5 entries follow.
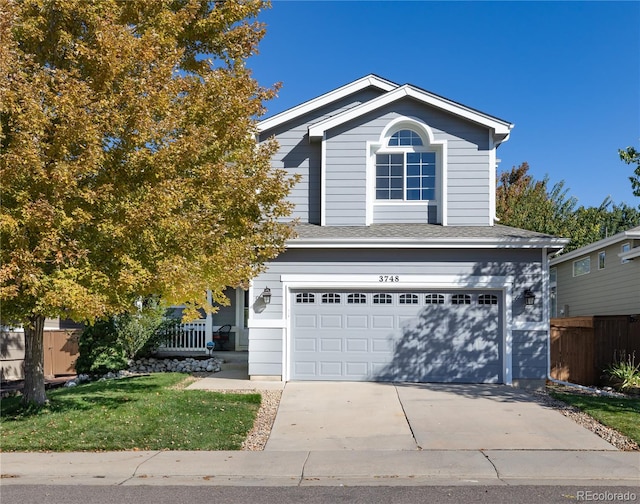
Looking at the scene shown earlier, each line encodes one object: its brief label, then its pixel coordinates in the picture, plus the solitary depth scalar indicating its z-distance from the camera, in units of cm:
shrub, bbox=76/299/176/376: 1513
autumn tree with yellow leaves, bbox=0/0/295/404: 831
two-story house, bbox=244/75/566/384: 1345
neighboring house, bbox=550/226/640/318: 1705
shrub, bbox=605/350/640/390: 1277
